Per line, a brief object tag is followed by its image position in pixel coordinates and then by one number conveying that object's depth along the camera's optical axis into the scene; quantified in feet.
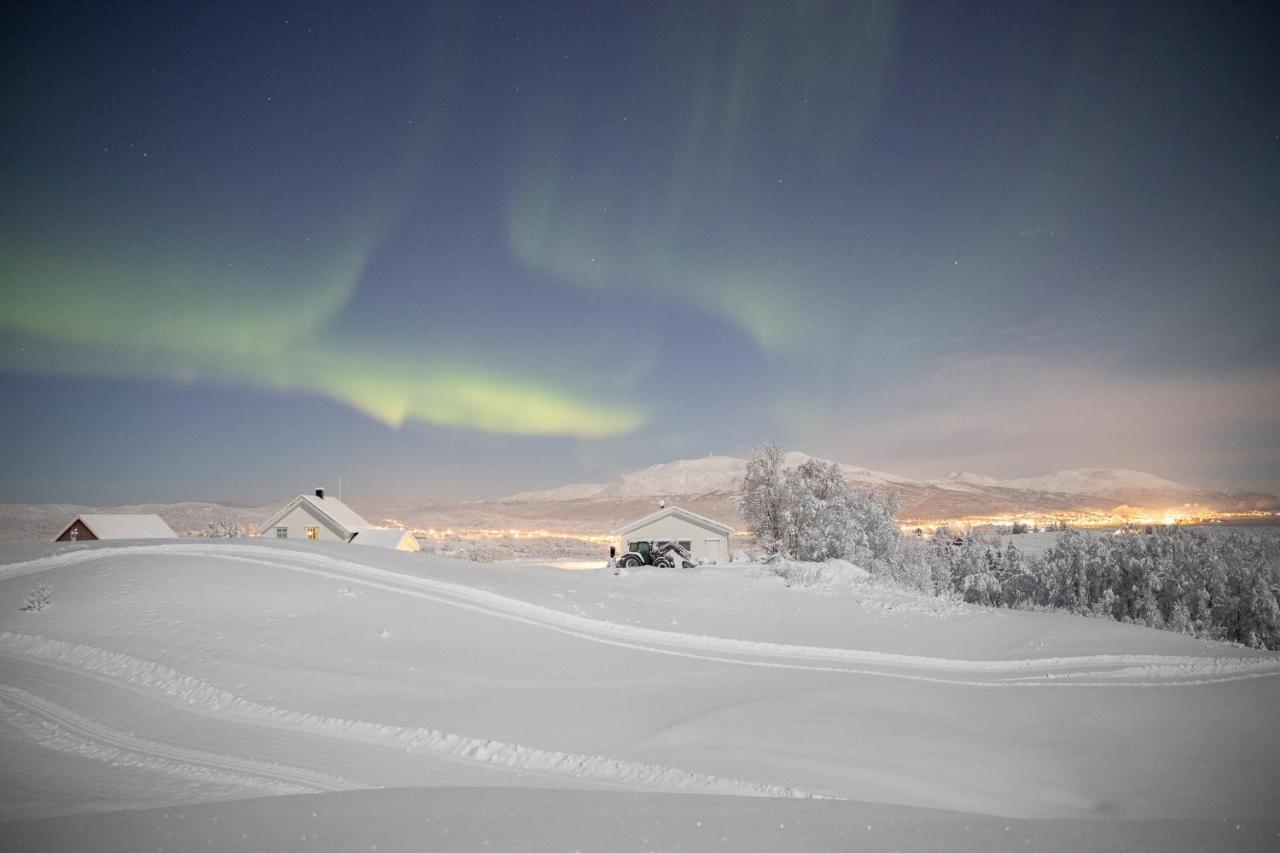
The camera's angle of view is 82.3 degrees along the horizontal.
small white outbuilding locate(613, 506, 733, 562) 157.99
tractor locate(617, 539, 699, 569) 129.90
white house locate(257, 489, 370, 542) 141.69
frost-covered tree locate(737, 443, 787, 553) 149.59
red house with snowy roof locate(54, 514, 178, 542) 139.95
